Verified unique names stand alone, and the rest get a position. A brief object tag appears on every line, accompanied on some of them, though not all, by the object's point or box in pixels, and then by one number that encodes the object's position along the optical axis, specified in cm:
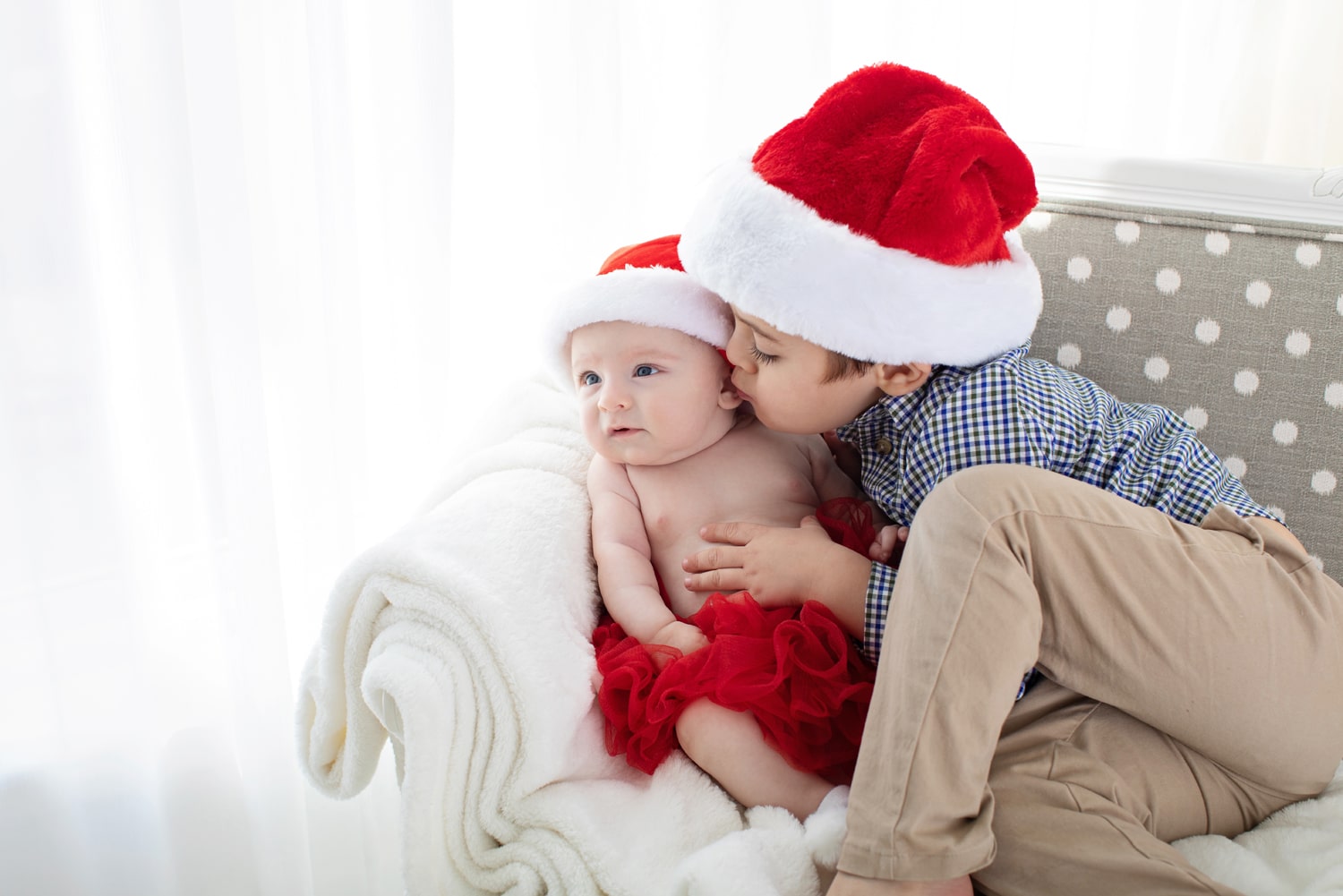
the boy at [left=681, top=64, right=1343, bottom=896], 82
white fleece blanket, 88
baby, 96
